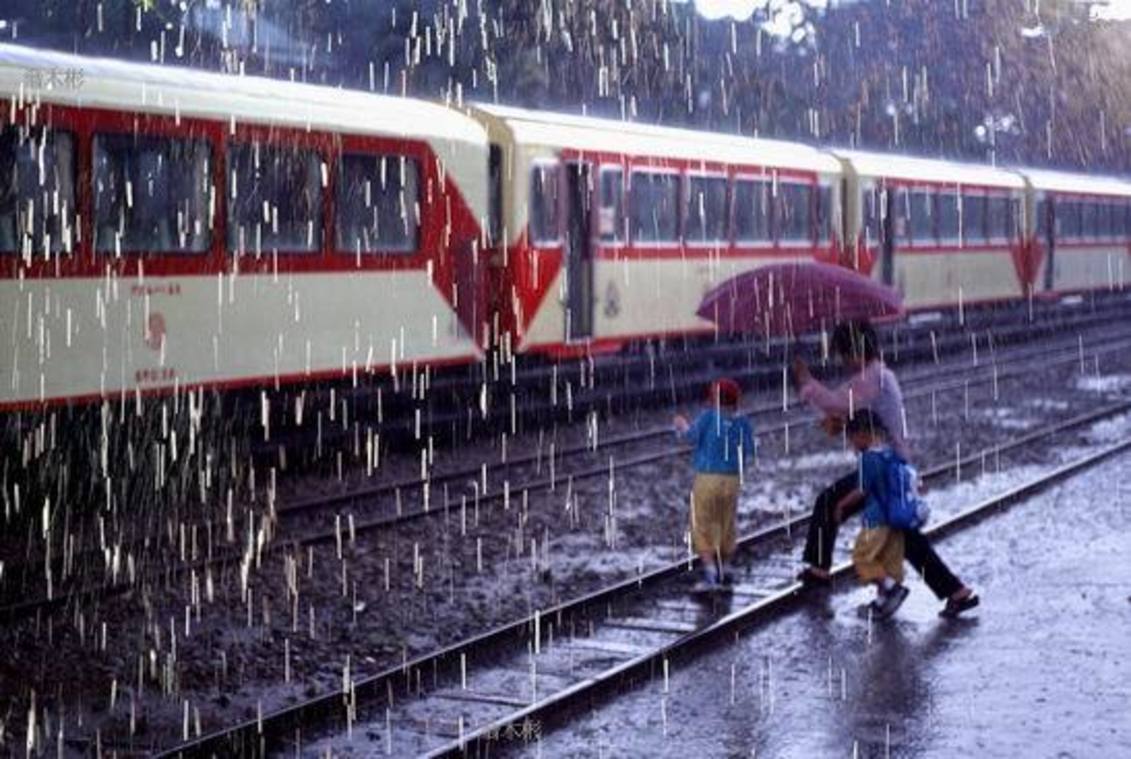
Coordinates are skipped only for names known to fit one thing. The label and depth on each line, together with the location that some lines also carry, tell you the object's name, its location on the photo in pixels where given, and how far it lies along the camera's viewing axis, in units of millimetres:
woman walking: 9938
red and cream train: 12516
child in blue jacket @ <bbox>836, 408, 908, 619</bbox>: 9898
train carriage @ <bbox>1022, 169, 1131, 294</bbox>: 37906
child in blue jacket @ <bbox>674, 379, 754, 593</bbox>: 10359
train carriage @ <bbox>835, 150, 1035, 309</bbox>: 28375
